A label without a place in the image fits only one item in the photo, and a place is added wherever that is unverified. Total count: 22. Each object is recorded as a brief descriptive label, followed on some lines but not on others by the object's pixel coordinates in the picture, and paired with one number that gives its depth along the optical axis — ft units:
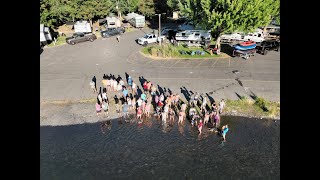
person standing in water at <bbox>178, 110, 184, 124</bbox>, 73.32
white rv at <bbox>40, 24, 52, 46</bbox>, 141.59
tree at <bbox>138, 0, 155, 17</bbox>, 199.21
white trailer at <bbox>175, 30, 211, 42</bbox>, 139.74
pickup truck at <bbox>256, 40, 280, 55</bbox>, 124.15
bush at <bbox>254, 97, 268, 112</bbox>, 79.47
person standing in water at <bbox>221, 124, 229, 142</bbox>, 67.15
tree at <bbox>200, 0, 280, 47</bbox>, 115.44
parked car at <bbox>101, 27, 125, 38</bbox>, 162.28
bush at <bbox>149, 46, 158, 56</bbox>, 124.16
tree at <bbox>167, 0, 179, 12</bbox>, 202.10
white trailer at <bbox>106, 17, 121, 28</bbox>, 180.45
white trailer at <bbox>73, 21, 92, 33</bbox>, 163.94
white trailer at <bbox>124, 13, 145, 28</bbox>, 184.14
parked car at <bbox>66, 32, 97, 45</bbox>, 149.28
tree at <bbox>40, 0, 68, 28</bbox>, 160.25
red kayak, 121.69
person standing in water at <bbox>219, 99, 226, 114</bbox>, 77.53
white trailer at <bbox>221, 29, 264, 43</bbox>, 142.18
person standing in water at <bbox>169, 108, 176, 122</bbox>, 76.79
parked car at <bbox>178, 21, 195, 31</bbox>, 157.32
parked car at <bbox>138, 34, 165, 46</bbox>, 143.23
